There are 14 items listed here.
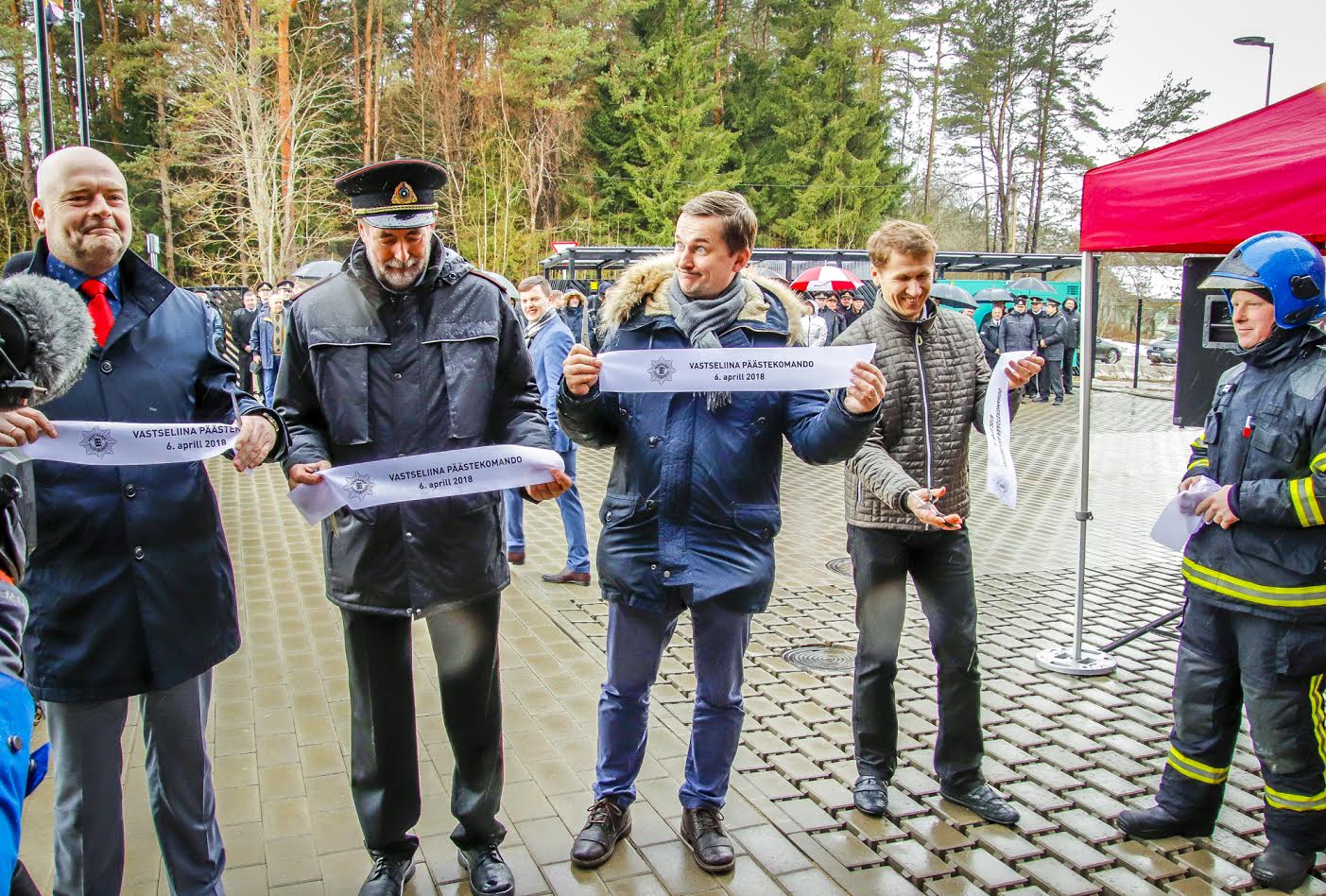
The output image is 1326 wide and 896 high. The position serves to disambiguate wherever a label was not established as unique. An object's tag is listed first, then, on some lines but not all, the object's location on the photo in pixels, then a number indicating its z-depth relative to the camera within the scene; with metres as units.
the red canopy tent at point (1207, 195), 4.63
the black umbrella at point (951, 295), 13.78
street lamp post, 22.99
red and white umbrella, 22.17
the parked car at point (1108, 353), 35.09
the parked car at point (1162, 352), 36.29
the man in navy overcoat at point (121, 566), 2.65
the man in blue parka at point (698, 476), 3.36
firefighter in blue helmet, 3.44
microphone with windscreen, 1.89
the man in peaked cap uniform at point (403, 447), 3.10
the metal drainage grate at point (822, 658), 5.56
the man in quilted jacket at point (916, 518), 3.77
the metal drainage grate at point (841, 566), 7.73
